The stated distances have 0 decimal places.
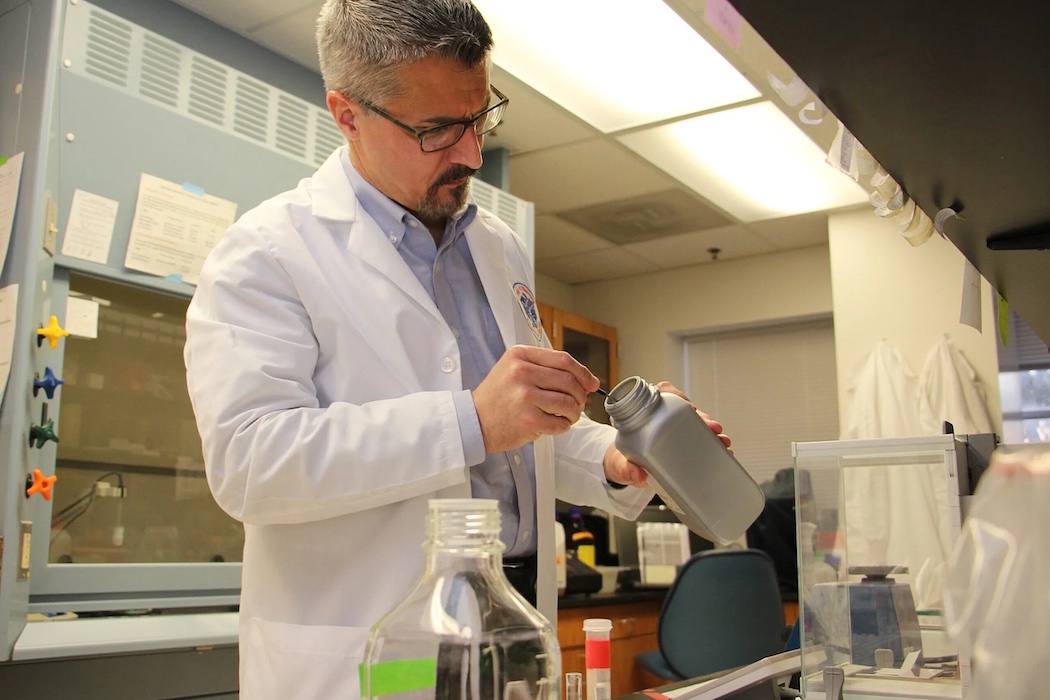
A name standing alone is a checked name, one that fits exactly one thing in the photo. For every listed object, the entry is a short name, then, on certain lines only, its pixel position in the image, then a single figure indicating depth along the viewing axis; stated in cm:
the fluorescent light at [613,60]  247
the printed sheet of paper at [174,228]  204
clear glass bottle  51
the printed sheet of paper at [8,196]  179
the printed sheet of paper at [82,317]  191
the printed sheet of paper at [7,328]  173
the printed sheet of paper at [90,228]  190
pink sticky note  65
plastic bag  42
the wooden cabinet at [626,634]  292
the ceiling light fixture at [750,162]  318
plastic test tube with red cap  80
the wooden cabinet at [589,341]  440
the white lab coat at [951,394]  349
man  90
